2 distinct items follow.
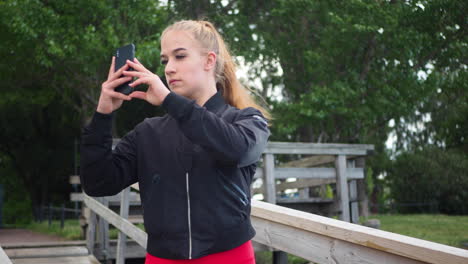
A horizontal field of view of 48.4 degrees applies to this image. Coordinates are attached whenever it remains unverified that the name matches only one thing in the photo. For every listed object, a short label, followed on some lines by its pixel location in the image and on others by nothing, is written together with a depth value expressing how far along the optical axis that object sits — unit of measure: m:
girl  1.53
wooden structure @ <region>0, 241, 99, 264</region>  6.55
